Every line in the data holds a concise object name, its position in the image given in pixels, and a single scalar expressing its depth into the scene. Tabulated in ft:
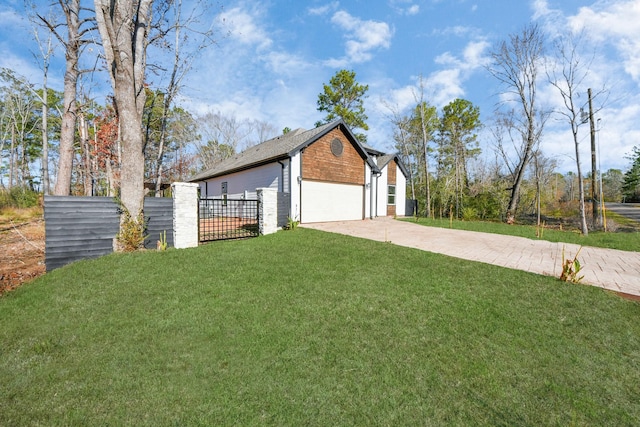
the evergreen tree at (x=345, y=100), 77.71
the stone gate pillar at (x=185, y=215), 22.72
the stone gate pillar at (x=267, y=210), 29.01
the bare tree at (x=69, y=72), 29.32
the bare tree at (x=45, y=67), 37.22
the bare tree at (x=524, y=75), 50.96
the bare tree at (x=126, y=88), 21.66
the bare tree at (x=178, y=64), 43.91
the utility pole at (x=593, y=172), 44.09
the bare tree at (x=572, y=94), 38.96
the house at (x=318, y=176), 38.40
